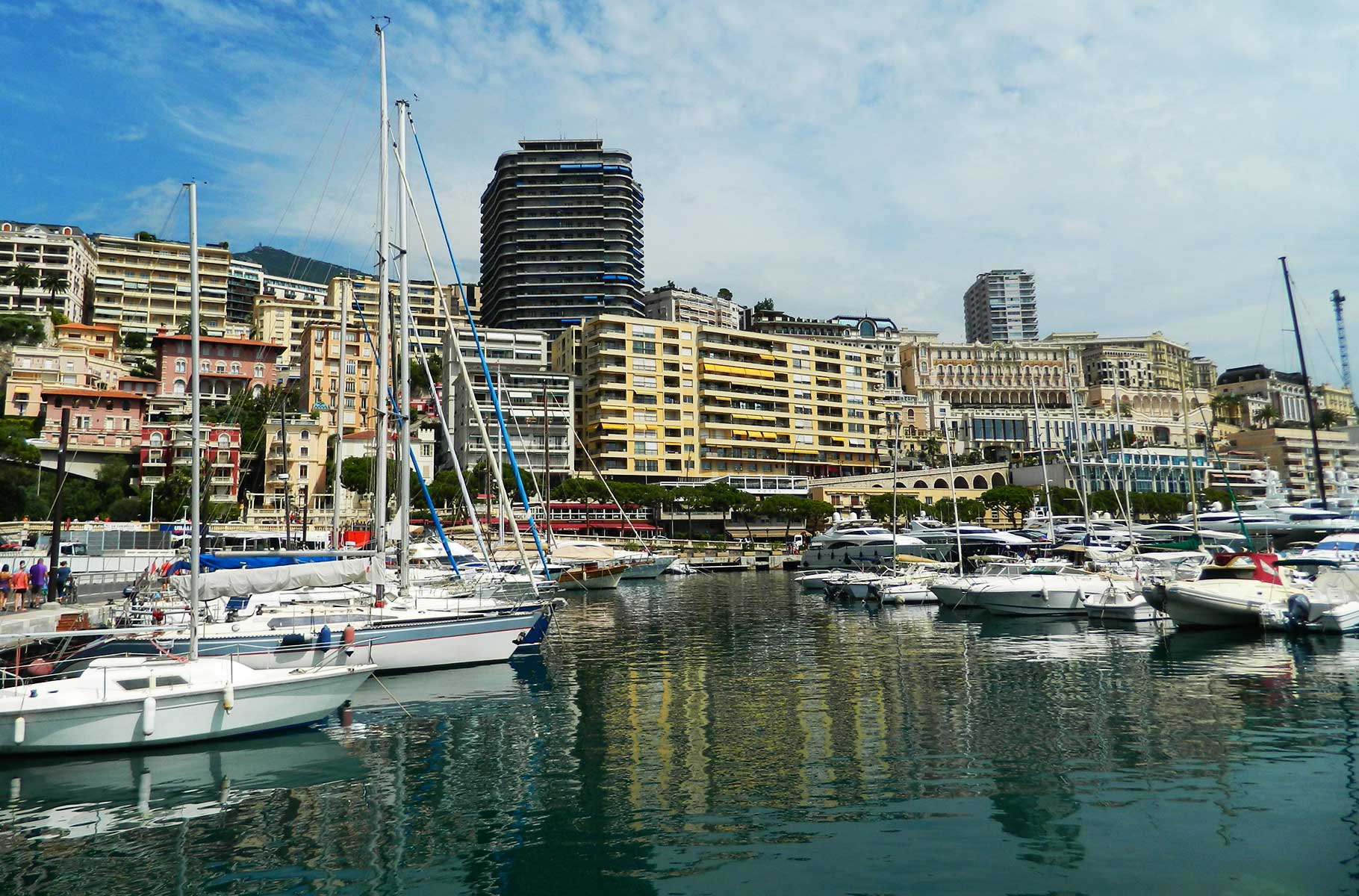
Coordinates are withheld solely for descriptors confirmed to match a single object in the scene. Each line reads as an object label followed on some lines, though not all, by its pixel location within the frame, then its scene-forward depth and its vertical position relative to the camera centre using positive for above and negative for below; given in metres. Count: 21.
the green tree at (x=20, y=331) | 109.81 +29.10
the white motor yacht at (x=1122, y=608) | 38.50 -3.67
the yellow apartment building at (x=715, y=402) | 127.38 +20.52
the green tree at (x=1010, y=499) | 110.75 +3.37
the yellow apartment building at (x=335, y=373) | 111.38 +23.07
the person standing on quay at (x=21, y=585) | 31.66 -0.60
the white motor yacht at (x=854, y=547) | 73.19 -1.24
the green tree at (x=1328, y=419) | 144.51 +16.50
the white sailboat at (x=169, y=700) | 17.16 -2.74
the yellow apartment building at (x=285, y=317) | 145.88 +38.93
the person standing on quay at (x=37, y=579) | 33.62 -0.43
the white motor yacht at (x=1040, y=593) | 41.12 -3.11
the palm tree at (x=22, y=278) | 127.19 +41.02
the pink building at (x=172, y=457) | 91.88 +10.82
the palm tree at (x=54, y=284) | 130.62 +41.05
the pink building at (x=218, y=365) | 111.31 +24.69
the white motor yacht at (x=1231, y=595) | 33.69 -2.91
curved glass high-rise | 181.12 +63.65
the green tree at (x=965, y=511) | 109.50 +2.14
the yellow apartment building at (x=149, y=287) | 144.25 +45.37
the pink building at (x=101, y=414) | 96.19 +16.29
